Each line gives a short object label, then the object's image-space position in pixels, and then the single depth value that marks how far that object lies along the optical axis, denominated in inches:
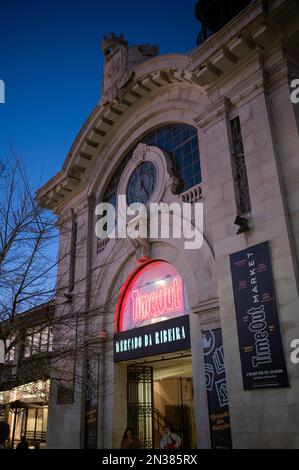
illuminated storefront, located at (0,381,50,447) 757.3
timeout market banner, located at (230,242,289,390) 354.9
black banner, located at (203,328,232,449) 395.9
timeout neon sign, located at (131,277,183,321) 514.9
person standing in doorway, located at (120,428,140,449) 393.1
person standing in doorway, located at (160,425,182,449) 425.1
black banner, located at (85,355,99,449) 561.9
